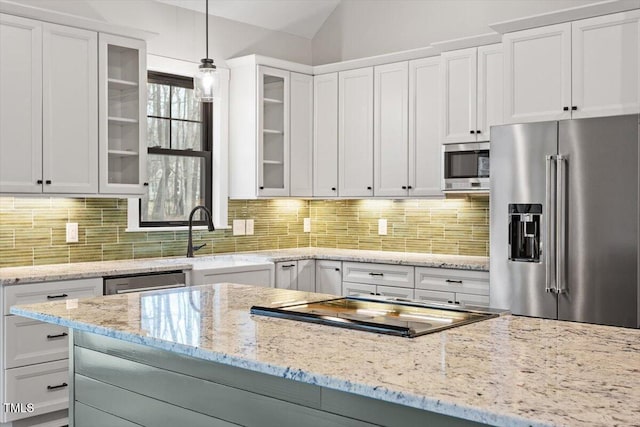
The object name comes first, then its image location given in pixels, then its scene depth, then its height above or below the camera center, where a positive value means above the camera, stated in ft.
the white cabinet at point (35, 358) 12.14 -2.51
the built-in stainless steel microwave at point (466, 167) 15.29 +1.14
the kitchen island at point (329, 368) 4.56 -1.15
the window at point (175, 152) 16.87 +1.63
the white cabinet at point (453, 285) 14.87 -1.49
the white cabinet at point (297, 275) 16.90 -1.43
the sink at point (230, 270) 14.89 -1.16
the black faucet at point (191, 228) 16.43 -0.25
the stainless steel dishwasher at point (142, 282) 13.53 -1.30
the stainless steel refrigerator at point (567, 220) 12.24 -0.04
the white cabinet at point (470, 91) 15.21 +2.82
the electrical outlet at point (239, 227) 18.53 -0.25
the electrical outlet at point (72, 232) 14.98 -0.32
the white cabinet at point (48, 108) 13.06 +2.13
